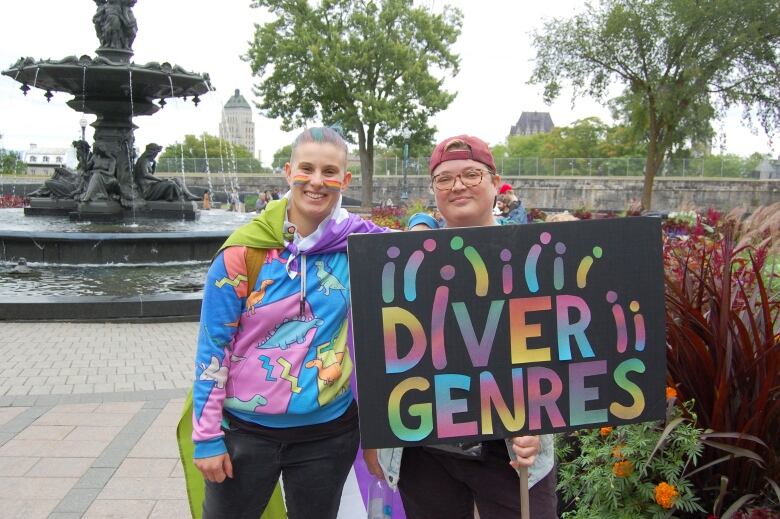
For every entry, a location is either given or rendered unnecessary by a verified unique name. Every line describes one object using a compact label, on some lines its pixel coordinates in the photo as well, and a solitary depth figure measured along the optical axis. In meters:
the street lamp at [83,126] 16.05
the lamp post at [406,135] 37.66
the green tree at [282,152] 82.95
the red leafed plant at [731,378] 2.47
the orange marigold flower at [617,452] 2.55
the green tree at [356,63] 35.75
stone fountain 8.29
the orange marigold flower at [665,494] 2.34
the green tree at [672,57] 24.95
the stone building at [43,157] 98.05
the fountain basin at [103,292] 7.91
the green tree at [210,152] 52.56
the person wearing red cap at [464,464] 2.15
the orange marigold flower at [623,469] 2.50
